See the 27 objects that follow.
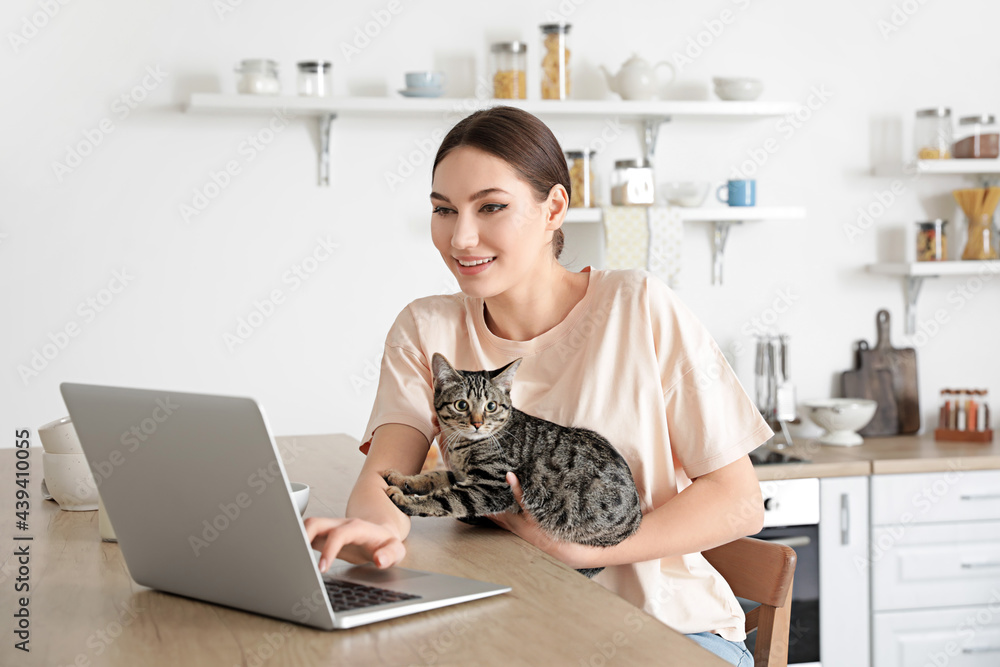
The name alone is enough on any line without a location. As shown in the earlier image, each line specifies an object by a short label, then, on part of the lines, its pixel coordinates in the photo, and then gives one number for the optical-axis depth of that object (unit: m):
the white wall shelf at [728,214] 2.88
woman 1.26
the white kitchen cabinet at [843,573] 2.68
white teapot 2.93
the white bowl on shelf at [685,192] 2.97
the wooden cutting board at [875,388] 3.25
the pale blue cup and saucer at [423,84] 2.81
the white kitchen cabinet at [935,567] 2.72
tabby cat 1.17
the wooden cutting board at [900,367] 3.27
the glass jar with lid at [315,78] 2.78
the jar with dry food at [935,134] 3.15
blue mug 3.05
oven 2.63
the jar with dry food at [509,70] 2.88
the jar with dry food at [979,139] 3.15
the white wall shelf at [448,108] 2.70
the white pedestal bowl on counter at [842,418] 3.03
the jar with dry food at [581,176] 2.90
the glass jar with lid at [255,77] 2.73
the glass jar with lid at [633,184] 2.95
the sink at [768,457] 2.72
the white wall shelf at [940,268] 3.11
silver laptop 0.80
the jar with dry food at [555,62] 2.88
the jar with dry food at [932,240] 3.18
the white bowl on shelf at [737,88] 3.02
